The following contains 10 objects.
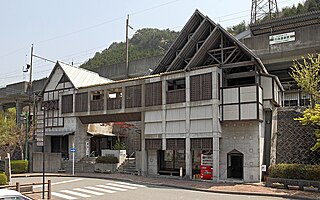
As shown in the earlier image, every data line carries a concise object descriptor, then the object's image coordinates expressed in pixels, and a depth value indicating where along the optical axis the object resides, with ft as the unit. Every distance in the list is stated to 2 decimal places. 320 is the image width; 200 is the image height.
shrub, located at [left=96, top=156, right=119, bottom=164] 100.78
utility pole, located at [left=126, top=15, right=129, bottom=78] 145.38
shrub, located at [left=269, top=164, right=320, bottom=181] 63.93
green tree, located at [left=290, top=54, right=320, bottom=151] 81.34
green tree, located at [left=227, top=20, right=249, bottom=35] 195.92
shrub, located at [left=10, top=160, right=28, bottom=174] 106.93
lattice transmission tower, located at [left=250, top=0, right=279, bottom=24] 129.36
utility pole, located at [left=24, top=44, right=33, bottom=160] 115.85
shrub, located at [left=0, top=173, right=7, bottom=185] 71.41
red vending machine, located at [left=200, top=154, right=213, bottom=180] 80.28
